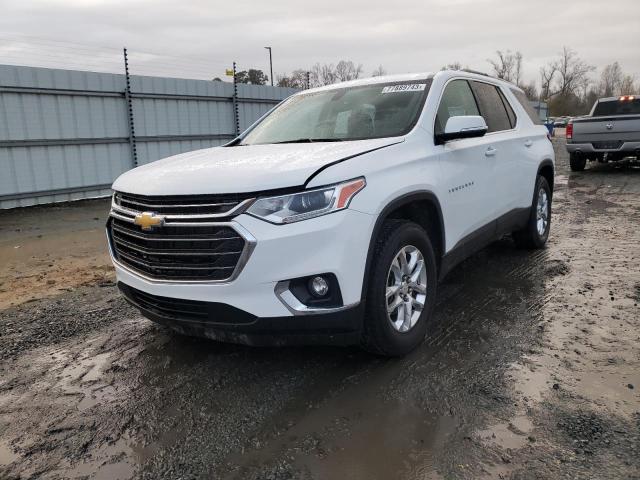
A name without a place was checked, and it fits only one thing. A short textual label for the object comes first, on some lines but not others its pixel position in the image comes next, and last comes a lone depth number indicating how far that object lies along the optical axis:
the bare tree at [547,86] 81.44
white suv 2.76
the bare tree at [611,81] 92.46
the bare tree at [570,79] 80.69
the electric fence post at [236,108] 13.30
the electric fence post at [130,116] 11.02
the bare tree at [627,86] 89.31
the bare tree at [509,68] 78.76
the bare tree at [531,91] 77.03
